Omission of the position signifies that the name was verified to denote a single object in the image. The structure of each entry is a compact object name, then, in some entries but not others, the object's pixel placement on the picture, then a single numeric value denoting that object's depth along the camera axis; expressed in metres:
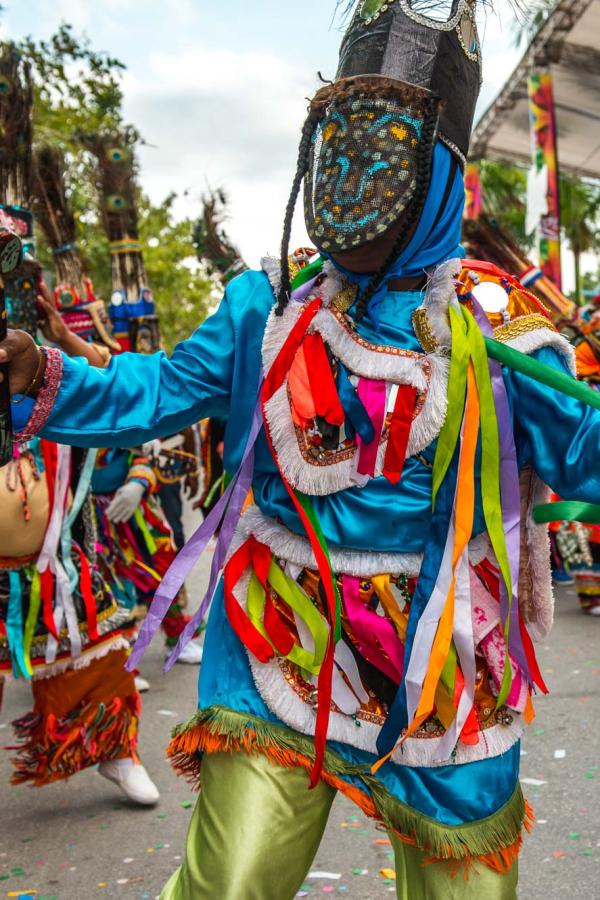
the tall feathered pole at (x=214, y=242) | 7.10
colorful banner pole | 12.43
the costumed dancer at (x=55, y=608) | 3.75
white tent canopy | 11.49
